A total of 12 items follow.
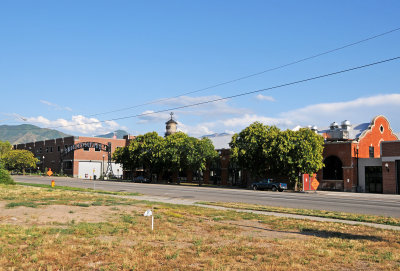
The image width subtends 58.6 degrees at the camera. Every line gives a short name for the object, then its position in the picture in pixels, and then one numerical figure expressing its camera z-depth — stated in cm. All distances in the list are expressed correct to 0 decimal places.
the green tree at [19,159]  9219
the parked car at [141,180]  6538
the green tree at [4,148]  10853
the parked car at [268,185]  4386
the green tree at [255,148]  4719
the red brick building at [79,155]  9125
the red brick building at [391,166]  4194
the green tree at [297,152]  4397
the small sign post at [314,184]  4072
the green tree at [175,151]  5944
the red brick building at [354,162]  4522
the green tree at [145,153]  6306
